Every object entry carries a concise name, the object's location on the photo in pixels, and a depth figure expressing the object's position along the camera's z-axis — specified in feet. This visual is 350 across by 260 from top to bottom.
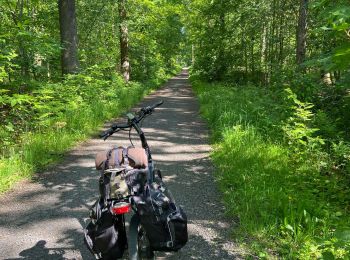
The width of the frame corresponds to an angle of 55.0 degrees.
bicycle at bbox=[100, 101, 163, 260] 8.57
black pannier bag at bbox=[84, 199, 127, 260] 8.80
